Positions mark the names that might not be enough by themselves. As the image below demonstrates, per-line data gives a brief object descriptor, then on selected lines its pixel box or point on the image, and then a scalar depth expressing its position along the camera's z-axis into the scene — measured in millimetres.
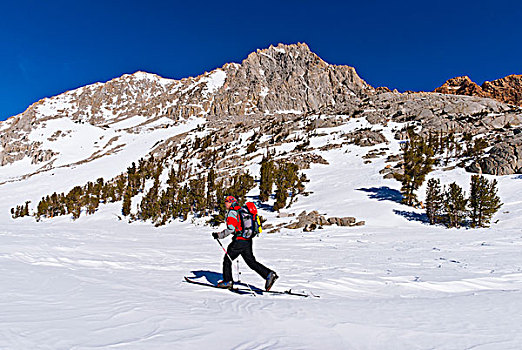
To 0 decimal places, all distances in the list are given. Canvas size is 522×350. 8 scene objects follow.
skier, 5398
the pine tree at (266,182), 26594
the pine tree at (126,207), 30125
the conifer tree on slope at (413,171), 20531
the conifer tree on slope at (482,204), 15352
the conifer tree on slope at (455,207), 16067
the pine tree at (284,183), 24031
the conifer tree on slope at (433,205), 17266
